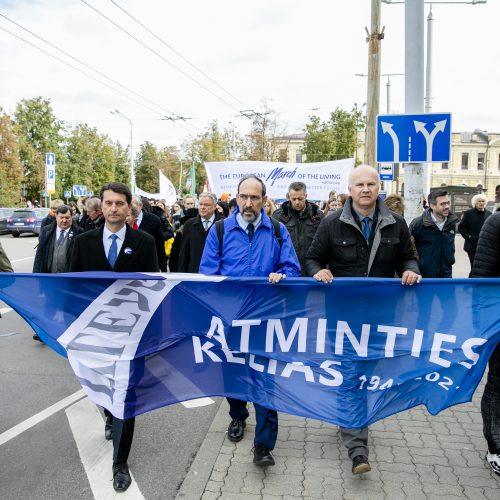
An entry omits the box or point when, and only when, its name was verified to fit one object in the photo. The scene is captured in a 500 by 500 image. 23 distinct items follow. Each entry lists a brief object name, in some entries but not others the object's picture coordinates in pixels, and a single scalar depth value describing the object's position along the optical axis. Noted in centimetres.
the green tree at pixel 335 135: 3553
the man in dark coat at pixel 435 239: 631
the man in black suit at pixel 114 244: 395
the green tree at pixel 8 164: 4659
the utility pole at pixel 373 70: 1268
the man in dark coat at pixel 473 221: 991
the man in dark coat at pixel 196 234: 676
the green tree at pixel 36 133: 5497
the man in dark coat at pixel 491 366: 368
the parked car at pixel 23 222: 3061
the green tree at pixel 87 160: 6134
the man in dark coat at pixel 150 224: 807
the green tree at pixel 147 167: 8741
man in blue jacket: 398
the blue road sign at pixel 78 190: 3553
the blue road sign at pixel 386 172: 1658
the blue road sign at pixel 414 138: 689
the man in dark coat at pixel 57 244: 747
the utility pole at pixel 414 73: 722
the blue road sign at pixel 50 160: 3572
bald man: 387
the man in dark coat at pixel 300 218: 657
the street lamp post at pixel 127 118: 4155
